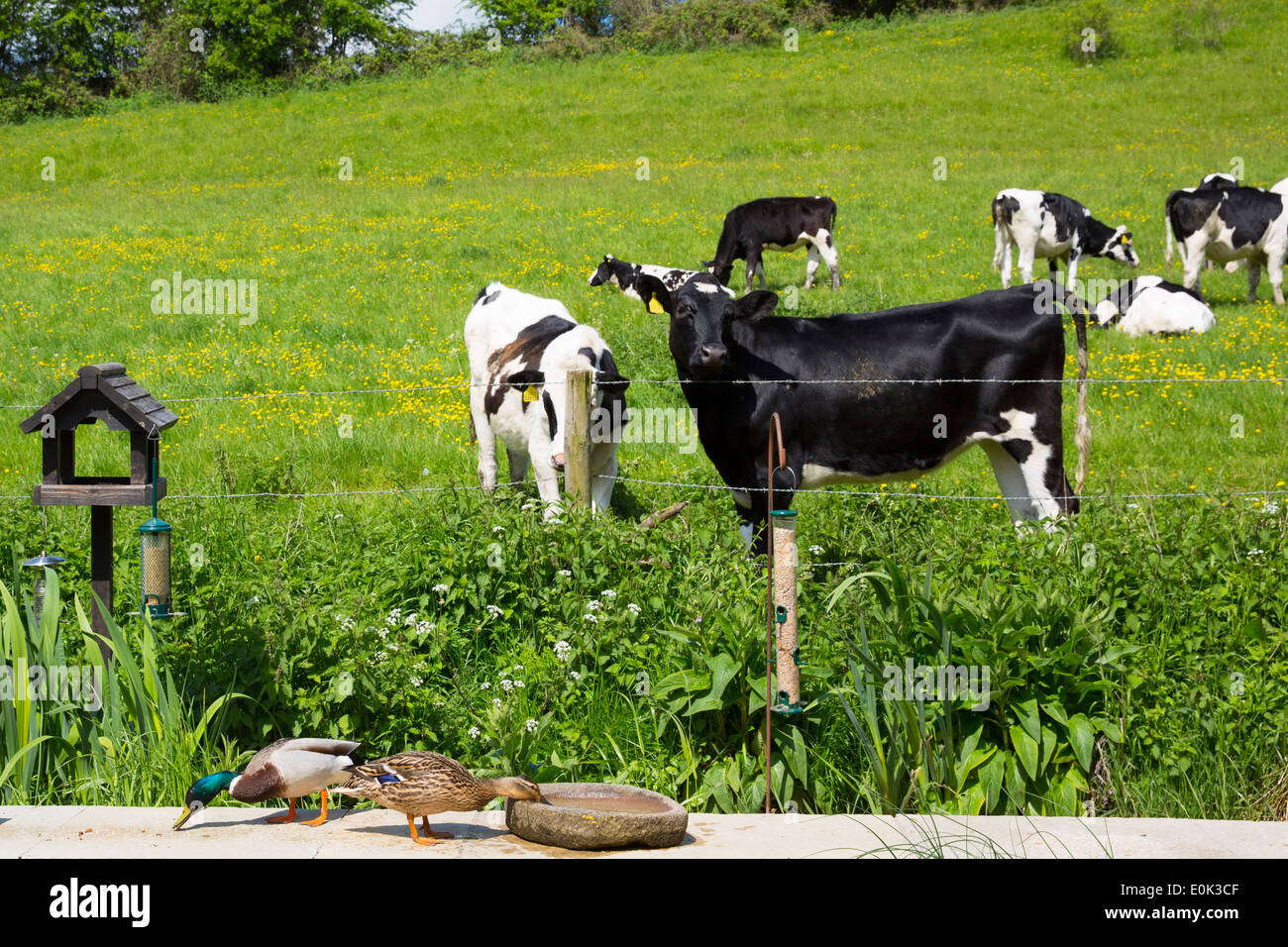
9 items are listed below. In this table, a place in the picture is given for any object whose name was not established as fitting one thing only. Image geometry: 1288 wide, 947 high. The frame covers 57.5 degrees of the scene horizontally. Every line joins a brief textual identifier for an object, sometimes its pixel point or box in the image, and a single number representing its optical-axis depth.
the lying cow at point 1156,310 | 14.27
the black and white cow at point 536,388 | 8.04
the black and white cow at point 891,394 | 7.32
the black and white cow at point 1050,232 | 17.62
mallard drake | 3.81
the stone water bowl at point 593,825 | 3.62
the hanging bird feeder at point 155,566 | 4.58
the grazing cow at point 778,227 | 18.67
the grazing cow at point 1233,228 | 17.03
